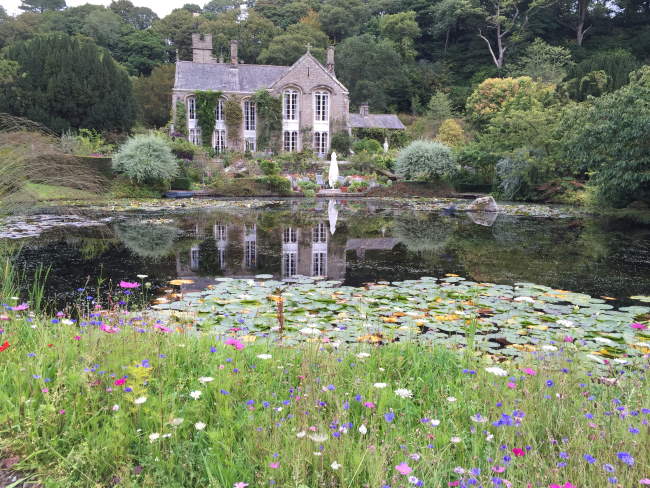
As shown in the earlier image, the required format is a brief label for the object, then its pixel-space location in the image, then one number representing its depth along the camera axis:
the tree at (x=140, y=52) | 54.94
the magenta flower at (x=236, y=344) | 3.22
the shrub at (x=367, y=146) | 35.84
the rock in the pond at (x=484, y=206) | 18.50
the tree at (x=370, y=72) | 50.16
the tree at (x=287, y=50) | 51.44
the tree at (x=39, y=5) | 74.31
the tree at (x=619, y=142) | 14.17
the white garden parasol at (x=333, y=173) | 26.11
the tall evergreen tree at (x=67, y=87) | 30.25
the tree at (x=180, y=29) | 59.41
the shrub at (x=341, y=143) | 36.56
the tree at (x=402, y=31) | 55.88
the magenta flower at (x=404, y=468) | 1.75
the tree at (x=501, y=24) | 51.56
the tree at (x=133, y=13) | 70.88
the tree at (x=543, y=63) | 40.28
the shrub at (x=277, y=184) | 24.00
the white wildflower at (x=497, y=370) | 2.86
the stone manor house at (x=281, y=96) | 36.06
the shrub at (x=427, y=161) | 25.70
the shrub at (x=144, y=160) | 20.72
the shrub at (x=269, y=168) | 25.38
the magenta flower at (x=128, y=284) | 3.73
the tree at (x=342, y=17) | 61.41
